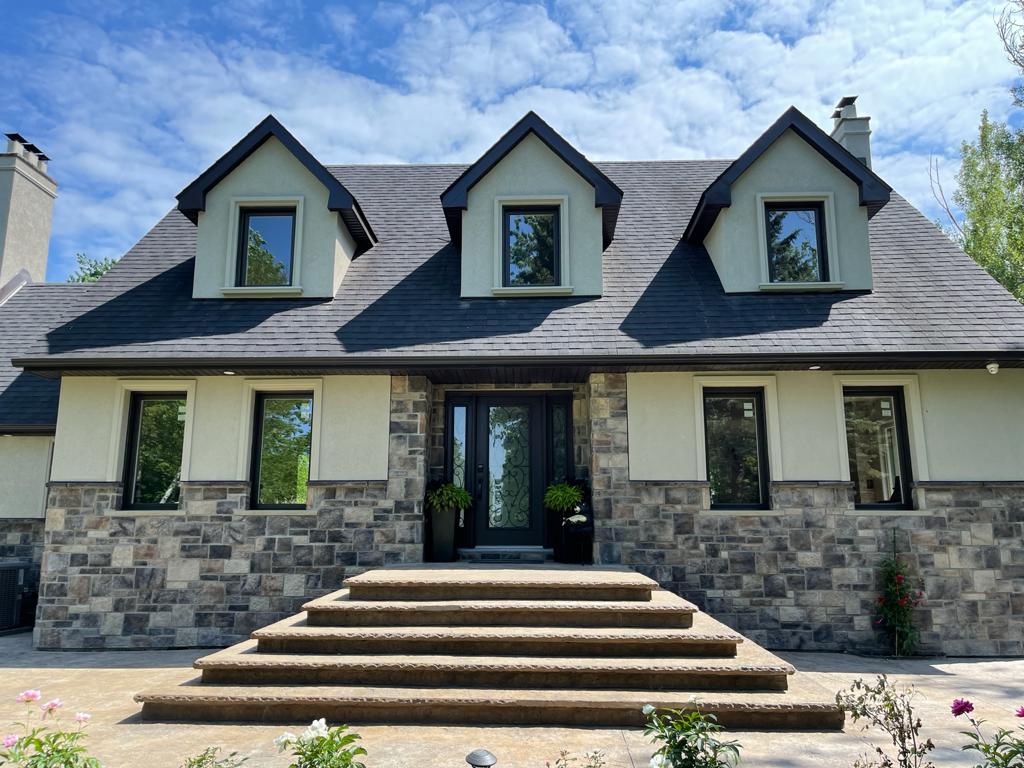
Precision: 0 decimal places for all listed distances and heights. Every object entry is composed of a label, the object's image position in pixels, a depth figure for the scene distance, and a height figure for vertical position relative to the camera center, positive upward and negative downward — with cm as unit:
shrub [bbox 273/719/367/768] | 260 -109
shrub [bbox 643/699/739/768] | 270 -112
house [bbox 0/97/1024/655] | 773 +107
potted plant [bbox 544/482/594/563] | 775 -38
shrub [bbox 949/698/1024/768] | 252 -105
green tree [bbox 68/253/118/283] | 3056 +1082
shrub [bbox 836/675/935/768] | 291 -116
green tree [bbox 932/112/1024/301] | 1958 +944
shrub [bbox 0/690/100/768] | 258 -110
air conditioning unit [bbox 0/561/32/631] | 871 -142
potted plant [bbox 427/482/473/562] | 808 -39
